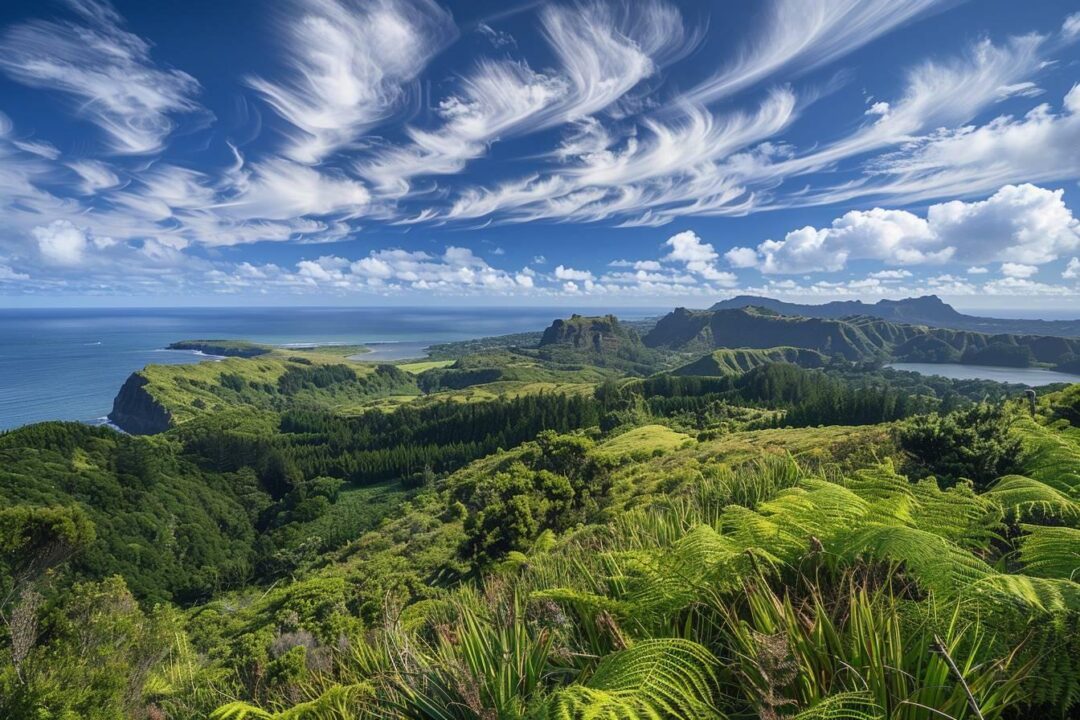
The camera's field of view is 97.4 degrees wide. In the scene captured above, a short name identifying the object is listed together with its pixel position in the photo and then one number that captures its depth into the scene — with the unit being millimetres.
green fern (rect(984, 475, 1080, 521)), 4027
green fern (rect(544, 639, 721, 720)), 1942
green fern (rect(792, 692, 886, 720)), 1760
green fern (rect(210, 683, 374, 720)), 3135
